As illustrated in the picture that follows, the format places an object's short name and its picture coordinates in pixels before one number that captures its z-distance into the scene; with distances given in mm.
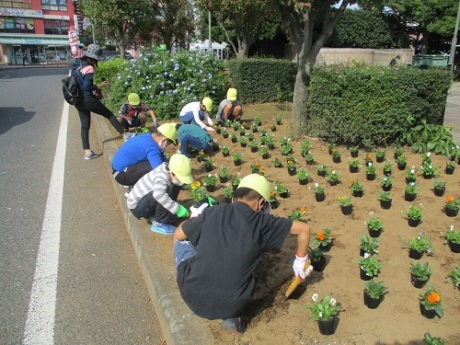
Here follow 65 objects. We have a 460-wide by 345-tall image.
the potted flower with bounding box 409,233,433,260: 3182
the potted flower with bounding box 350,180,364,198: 4517
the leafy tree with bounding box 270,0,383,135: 6734
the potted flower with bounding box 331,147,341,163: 5855
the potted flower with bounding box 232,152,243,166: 5816
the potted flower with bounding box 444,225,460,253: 3305
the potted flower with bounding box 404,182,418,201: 4344
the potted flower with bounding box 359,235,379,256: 3184
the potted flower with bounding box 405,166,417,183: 4813
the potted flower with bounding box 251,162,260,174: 5254
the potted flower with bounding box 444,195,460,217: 3955
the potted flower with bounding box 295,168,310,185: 4902
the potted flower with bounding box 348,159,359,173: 5312
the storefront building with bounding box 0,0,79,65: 54469
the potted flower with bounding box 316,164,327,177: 5215
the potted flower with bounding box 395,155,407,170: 5402
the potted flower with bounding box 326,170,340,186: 4914
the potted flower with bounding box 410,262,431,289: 2817
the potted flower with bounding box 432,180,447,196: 4496
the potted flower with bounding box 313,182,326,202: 4438
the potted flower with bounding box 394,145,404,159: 5781
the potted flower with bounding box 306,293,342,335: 2389
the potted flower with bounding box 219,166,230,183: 5160
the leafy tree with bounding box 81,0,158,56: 18031
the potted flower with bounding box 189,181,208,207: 4090
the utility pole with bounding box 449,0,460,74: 20062
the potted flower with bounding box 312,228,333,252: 3250
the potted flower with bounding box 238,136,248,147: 6875
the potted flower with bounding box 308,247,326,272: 3059
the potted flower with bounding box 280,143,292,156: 6120
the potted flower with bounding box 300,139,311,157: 6031
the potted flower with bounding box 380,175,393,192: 4625
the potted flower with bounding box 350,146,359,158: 5974
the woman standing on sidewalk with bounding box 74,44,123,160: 6836
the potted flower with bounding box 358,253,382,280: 2885
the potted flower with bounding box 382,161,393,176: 5152
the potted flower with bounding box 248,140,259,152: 6527
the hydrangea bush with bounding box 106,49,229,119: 9398
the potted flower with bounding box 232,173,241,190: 4740
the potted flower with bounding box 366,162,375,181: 5023
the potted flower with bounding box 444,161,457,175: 5203
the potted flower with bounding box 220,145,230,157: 6346
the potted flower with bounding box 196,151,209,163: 6057
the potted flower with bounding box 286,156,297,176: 5308
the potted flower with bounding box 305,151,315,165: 5691
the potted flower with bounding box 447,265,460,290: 2805
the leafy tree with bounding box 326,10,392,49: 25781
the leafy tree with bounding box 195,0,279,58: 10461
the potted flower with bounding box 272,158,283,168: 5648
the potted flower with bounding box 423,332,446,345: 2125
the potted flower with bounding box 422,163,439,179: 4992
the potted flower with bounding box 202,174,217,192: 4862
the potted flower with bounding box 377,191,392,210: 4176
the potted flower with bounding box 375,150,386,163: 5777
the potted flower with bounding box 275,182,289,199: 4457
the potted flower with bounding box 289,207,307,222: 3723
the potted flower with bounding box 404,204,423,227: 3740
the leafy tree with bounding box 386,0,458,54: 23453
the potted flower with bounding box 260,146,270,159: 6098
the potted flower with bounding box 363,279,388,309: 2629
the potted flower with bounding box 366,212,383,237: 3568
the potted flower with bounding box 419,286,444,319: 2486
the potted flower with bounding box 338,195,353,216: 4062
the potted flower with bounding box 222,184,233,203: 4391
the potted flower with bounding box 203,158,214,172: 5652
